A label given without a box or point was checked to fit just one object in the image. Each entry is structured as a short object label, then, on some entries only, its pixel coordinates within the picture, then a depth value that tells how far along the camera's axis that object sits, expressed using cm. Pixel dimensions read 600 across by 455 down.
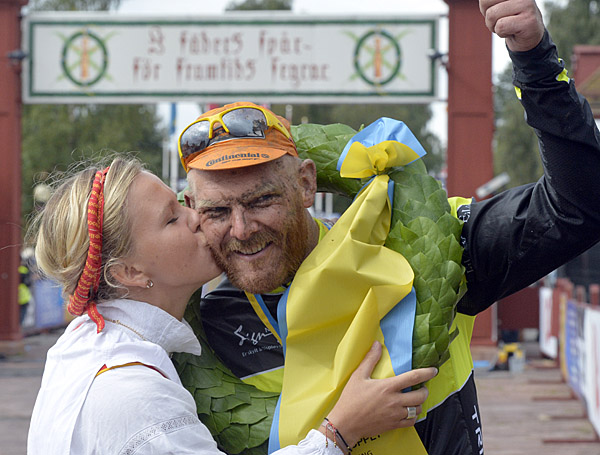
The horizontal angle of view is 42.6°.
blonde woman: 187
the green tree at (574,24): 2766
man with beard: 200
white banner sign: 1131
